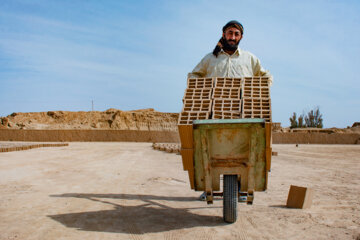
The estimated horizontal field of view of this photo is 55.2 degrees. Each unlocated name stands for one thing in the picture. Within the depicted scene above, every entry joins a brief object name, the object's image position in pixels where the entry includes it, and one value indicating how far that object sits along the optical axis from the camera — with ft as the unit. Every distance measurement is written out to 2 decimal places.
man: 18.44
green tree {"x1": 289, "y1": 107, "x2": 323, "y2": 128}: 205.87
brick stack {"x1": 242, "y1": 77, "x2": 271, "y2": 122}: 14.71
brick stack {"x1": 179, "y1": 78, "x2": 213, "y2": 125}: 15.29
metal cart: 13.39
